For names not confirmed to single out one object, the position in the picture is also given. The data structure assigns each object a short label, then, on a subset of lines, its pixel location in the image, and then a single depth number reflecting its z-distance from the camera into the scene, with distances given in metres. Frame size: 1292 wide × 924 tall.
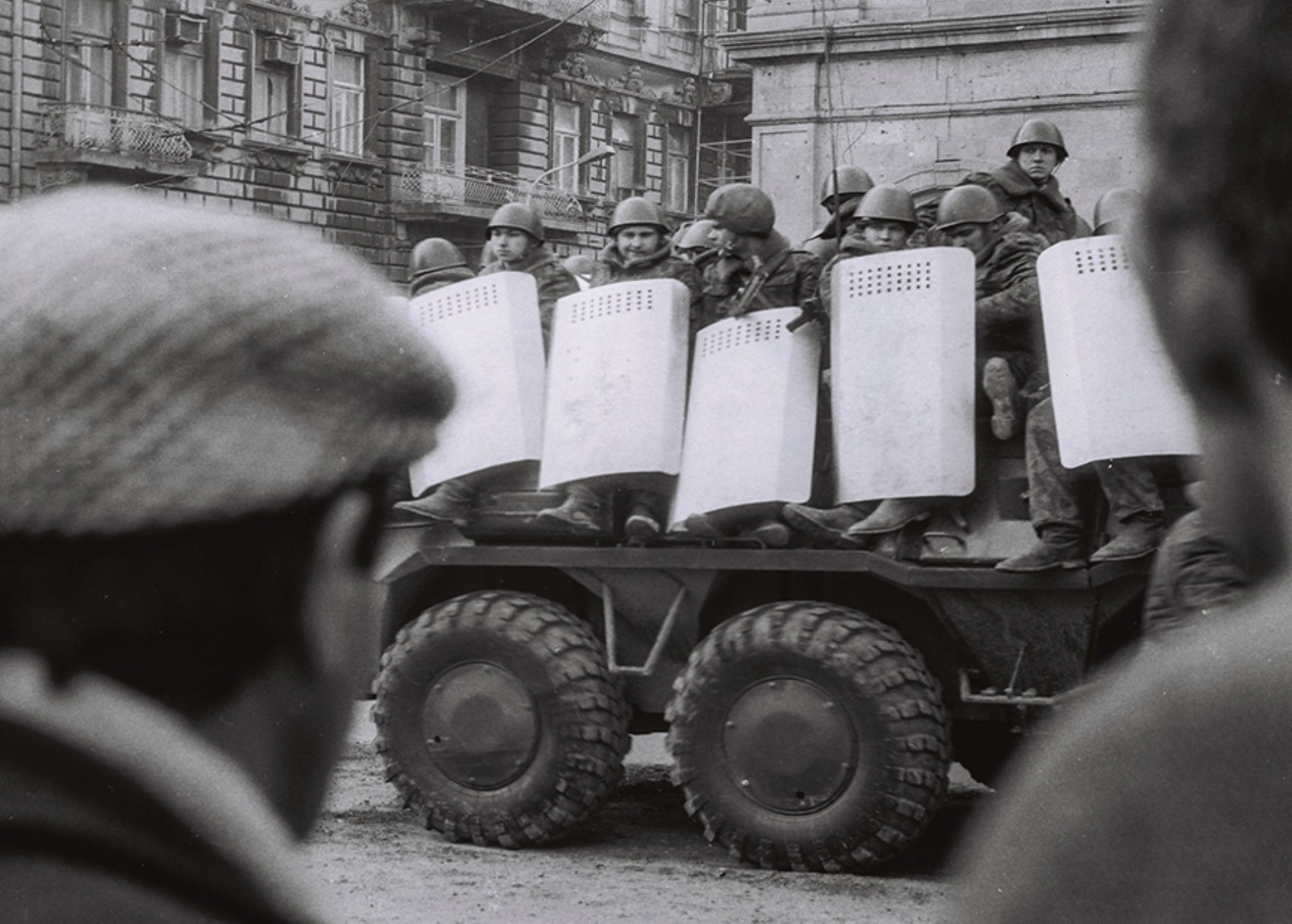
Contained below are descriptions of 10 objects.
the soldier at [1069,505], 7.91
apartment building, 23.88
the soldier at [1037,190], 10.17
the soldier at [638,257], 9.20
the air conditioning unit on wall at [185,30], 24.55
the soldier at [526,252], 9.97
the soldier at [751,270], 8.73
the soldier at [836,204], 10.00
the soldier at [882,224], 9.08
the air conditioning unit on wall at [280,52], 24.81
